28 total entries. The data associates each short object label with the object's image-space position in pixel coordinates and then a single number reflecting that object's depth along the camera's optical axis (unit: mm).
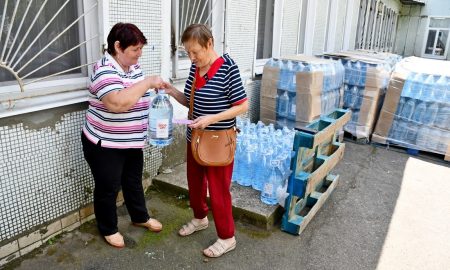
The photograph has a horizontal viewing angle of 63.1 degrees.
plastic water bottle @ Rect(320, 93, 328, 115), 5348
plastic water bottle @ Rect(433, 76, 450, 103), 5328
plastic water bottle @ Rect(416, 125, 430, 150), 5496
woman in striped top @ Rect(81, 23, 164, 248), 2310
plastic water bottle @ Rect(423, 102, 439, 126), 5348
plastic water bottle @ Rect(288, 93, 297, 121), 5168
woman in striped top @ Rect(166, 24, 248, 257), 2348
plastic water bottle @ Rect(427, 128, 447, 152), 5430
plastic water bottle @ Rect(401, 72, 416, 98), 5504
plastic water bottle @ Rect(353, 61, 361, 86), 5988
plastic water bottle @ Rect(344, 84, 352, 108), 6082
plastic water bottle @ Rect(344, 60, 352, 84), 6081
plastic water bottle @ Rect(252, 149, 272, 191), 3623
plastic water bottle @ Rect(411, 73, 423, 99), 5445
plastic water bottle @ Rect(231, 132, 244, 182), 3844
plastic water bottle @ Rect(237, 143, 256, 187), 3750
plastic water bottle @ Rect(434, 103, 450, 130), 5312
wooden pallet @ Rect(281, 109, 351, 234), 2996
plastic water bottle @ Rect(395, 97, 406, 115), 5586
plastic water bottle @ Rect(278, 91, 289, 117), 5254
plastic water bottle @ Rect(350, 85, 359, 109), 6008
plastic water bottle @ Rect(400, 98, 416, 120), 5512
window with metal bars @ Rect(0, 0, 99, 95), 2443
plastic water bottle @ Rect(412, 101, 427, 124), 5422
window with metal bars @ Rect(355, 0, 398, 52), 10948
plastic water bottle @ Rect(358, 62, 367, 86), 5920
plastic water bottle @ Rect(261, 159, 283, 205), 3393
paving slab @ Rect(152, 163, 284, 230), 3262
